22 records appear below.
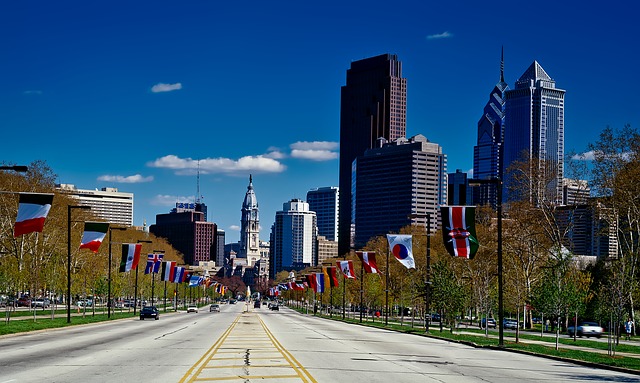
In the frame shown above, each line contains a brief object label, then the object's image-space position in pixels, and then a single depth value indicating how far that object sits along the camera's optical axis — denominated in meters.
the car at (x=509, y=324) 99.88
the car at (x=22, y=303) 131.50
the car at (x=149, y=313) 84.82
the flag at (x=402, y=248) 55.52
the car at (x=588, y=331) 80.25
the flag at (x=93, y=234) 55.37
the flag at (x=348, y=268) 78.44
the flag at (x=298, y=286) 134.35
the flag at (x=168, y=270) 92.25
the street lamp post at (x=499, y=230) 43.44
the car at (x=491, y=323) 103.06
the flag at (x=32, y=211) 39.31
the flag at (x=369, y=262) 67.81
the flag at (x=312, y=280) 104.04
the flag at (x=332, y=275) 89.88
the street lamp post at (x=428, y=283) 60.28
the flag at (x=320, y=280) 94.31
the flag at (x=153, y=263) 86.07
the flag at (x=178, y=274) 98.62
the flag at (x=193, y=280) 131.55
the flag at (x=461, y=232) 44.38
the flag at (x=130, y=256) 69.31
